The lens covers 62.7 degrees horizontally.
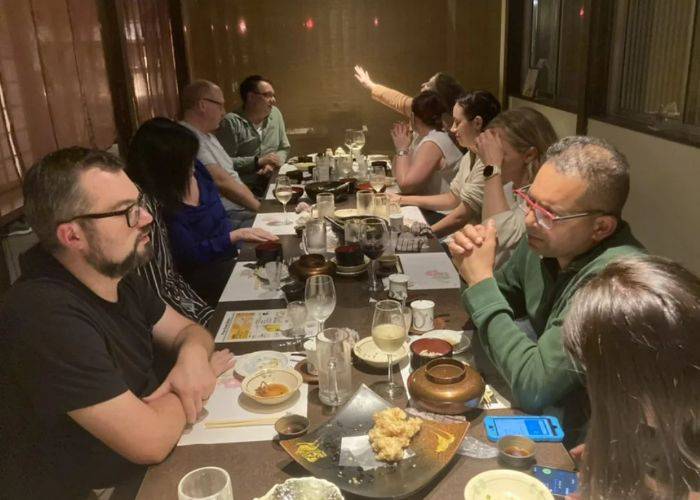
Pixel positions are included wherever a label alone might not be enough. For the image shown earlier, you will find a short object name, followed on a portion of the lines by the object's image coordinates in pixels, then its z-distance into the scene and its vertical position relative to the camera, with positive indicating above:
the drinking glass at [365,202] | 2.93 -0.75
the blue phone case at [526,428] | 1.20 -0.78
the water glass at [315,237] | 2.42 -0.75
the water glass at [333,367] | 1.38 -0.73
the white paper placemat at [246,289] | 2.02 -0.81
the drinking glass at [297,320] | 1.68 -0.76
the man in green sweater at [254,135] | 5.14 -0.75
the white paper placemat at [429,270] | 2.07 -0.83
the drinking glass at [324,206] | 2.88 -0.75
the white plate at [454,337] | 1.59 -0.79
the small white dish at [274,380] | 1.38 -0.77
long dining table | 1.10 -0.79
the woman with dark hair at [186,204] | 2.59 -0.69
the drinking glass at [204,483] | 1.00 -0.72
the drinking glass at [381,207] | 2.88 -0.77
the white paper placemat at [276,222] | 2.88 -0.86
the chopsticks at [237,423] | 1.30 -0.80
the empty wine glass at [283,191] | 3.23 -0.75
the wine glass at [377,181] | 3.51 -0.78
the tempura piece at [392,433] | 1.13 -0.75
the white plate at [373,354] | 1.51 -0.79
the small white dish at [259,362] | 1.51 -0.79
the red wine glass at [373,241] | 2.13 -0.69
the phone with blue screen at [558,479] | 1.05 -0.78
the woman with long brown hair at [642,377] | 0.77 -0.45
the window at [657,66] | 3.00 -0.18
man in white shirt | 3.81 -0.59
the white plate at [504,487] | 1.01 -0.75
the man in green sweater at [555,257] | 1.33 -0.56
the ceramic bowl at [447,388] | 1.27 -0.74
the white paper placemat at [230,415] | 1.26 -0.80
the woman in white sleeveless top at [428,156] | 3.74 -0.71
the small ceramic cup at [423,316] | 1.70 -0.76
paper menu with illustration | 1.72 -0.81
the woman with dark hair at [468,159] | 3.20 -0.64
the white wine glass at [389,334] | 1.41 -0.67
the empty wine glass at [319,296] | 1.66 -0.68
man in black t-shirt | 1.23 -0.64
